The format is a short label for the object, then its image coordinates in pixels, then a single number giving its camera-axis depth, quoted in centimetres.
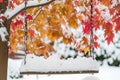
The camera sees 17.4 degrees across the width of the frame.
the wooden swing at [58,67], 591
